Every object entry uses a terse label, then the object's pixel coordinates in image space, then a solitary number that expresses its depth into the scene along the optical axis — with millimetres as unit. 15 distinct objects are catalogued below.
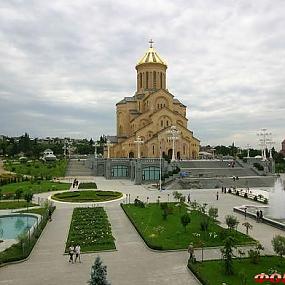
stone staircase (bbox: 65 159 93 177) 65438
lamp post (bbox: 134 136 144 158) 56850
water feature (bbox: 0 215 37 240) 22988
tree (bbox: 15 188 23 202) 35312
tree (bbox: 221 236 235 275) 14922
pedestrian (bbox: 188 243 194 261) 16453
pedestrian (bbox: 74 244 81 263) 17070
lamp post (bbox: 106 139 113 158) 63725
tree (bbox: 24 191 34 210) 32978
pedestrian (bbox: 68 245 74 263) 16912
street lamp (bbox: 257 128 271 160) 59562
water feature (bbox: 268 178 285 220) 26344
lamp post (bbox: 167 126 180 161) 54312
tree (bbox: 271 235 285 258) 15570
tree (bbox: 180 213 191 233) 22031
